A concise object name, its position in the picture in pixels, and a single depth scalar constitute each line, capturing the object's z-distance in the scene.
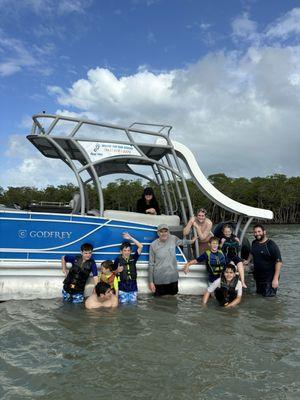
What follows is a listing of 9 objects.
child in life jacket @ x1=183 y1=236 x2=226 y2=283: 7.01
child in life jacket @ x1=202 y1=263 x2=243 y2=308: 6.71
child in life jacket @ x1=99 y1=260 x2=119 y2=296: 6.49
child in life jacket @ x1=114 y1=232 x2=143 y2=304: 6.73
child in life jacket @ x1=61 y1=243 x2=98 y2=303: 6.51
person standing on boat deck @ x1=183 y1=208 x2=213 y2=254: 7.57
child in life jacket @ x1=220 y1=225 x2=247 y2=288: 7.16
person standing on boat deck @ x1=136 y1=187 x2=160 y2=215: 8.09
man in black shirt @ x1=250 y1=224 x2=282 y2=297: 7.37
